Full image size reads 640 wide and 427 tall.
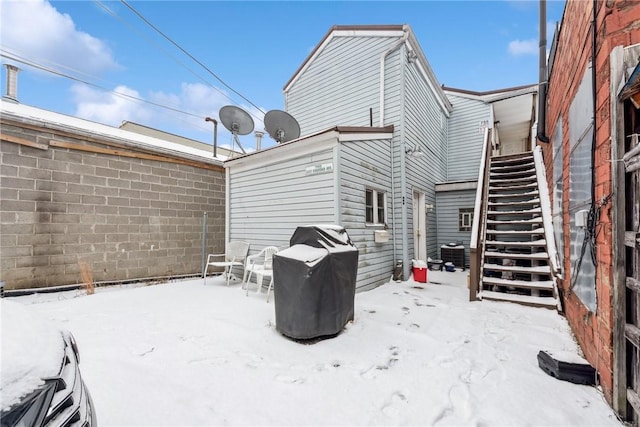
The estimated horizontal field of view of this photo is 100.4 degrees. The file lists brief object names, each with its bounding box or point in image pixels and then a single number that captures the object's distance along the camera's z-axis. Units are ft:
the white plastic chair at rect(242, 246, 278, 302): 15.30
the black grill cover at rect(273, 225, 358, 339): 9.38
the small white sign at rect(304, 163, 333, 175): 15.78
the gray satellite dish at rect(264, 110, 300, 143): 21.89
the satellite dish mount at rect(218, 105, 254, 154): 23.70
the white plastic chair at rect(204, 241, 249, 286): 19.93
